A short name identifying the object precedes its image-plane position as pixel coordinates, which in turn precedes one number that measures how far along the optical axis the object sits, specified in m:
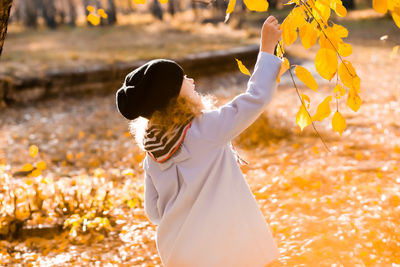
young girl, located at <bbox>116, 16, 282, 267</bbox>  4.17
